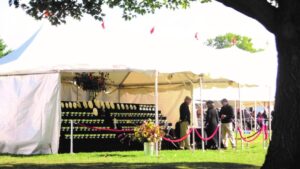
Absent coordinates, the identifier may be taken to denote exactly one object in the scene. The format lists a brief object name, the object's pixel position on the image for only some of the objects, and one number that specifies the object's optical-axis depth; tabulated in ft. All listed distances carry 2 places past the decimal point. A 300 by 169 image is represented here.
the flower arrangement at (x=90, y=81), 68.33
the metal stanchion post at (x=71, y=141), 56.72
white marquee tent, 57.21
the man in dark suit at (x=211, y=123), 67.67
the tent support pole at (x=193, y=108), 77.77
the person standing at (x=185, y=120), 63.98
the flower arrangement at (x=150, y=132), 53.98
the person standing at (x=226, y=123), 65.92
